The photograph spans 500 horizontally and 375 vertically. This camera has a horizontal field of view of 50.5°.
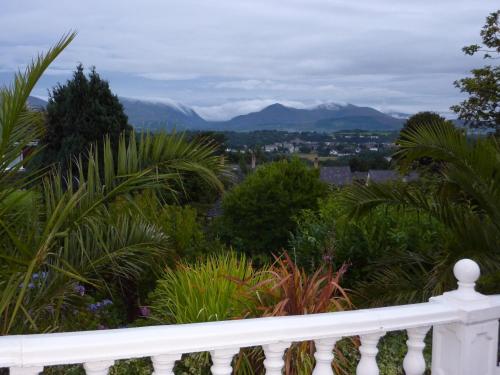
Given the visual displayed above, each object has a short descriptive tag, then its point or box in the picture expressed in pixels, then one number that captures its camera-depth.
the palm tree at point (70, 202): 3.18
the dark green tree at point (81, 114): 15.69
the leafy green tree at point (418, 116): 28.73
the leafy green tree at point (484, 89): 19.28
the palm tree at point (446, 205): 4.57
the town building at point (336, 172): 48.31
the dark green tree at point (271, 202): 12.22
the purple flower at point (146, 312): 5.68
